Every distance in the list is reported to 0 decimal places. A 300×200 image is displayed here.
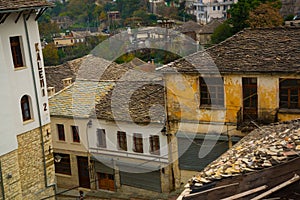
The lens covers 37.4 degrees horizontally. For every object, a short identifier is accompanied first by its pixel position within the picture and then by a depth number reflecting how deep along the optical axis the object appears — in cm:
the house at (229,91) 1697
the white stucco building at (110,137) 2084
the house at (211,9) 9401
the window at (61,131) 2358
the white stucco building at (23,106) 1631
